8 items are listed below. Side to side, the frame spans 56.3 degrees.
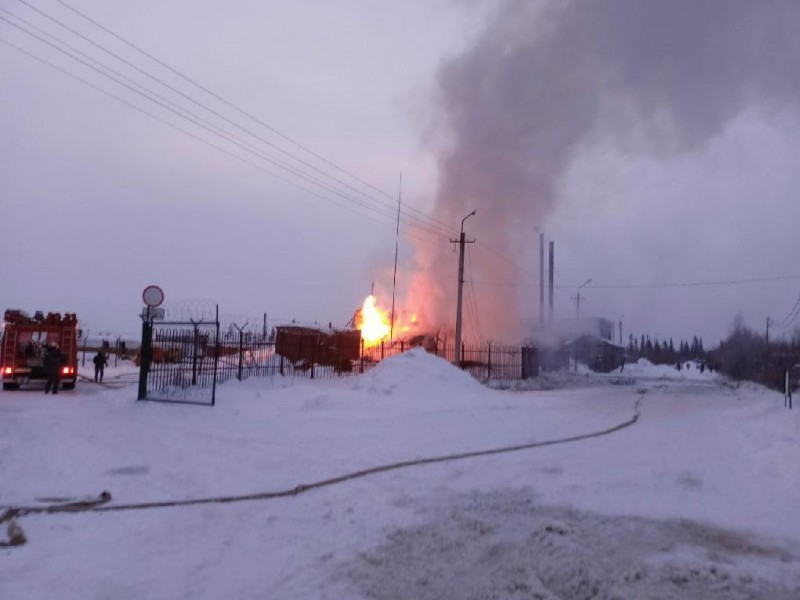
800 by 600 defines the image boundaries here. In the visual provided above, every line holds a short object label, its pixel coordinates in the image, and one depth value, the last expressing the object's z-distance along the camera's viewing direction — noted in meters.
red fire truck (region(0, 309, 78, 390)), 24.47
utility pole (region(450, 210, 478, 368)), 37.00
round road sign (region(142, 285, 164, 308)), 18.31
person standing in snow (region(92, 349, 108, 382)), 29.27
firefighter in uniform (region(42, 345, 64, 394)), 23.02
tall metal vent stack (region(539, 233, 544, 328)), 58.69
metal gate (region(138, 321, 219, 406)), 19.09
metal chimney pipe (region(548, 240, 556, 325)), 58.78
